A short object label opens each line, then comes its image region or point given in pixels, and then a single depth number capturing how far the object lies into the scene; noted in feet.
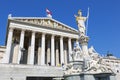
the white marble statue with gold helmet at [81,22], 54.72
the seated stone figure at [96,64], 42.57
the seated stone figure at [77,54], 49.63
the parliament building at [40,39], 133.54
